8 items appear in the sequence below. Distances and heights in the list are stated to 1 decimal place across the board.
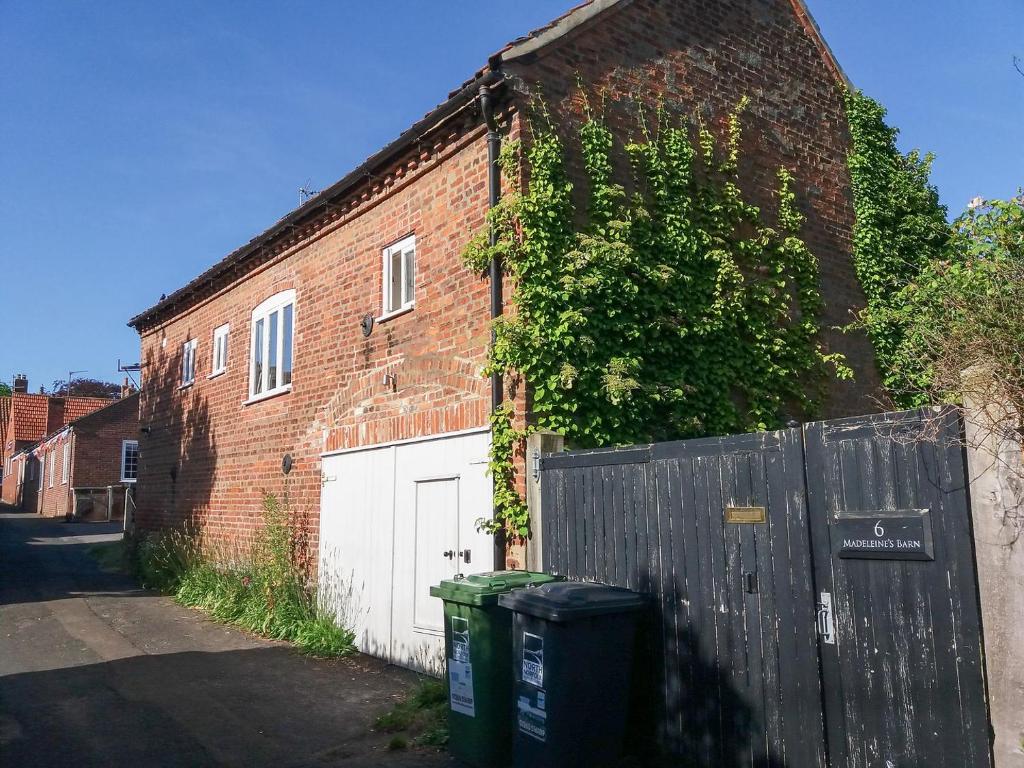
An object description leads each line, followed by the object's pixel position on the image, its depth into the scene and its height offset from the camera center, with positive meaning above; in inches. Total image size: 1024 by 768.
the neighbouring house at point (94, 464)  1278.3 +92.0
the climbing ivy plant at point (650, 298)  304.2 +87.8
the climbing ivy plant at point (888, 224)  436.8 +155.0
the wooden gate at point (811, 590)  168.7 -17.5
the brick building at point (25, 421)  1870.1 +230.9
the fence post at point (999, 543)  155.7 -5.6
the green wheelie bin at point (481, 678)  232.1 -45.0
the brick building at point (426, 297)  336.2 +110.1
